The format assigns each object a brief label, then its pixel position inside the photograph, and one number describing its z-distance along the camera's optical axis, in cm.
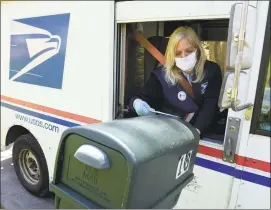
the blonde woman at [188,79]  201
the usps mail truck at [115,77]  155
